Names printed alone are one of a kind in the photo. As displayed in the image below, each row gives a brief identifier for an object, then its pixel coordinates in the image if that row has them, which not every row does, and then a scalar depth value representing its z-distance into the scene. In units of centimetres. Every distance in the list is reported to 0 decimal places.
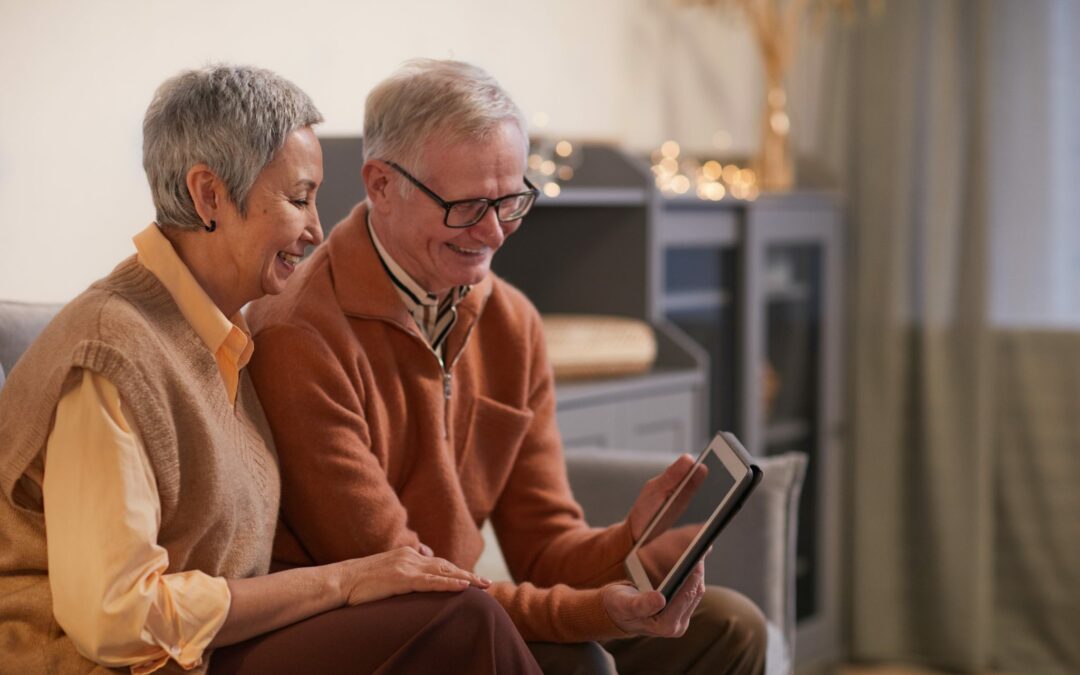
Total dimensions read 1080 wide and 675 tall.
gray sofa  305
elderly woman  223
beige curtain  467
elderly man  255
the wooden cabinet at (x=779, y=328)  408
